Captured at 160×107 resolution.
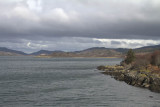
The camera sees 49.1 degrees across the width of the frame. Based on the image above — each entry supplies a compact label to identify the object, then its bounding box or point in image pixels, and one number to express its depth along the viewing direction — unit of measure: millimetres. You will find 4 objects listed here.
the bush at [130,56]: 111938
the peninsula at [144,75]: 48575
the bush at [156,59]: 82362
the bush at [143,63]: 82175
